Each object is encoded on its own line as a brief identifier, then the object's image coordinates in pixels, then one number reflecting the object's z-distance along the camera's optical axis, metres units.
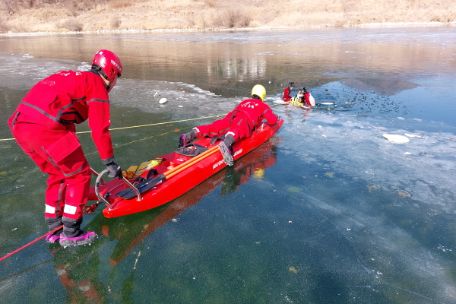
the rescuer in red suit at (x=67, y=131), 2.84
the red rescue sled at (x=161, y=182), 3.72
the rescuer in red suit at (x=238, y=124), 5.30
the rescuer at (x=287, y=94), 9.07
